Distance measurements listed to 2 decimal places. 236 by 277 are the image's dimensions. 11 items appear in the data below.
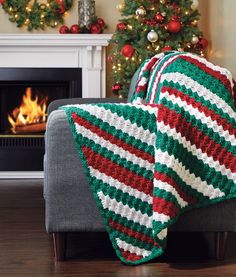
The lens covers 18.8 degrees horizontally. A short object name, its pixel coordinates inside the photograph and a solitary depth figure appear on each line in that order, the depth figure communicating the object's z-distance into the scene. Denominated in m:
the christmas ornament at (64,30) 5.77
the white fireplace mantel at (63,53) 5.67
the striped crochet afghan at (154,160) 2.77
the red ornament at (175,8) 5.33
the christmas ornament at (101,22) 5.80
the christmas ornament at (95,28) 5.75
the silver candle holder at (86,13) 5.68
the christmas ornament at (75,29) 5.73
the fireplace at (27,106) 5.83
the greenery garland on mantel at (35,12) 5.78
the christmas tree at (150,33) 5.30
